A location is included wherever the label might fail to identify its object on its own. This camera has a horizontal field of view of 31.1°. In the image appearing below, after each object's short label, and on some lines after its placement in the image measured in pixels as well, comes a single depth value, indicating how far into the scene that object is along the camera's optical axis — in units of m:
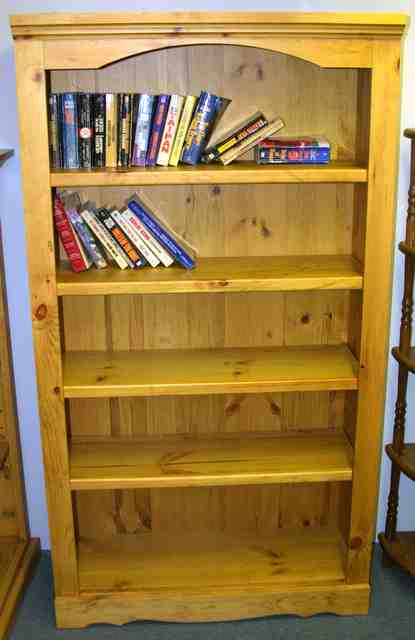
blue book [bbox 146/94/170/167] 1.97
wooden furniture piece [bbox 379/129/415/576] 2.13
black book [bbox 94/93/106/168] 1.96
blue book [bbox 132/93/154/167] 1.97
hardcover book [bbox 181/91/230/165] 1.98
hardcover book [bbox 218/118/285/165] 2.03
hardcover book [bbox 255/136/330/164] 2.03
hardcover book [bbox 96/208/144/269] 2.06
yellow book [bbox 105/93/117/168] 1.96
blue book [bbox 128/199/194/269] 2.06
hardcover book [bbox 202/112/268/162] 2.02
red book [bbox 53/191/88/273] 2.03
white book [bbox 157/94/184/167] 1.97
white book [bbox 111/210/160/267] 2.06
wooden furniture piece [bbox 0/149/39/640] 2.27
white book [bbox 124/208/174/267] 2.06
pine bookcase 1.86
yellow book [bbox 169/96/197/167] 1.98
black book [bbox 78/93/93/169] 1.95
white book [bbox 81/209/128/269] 2.05
